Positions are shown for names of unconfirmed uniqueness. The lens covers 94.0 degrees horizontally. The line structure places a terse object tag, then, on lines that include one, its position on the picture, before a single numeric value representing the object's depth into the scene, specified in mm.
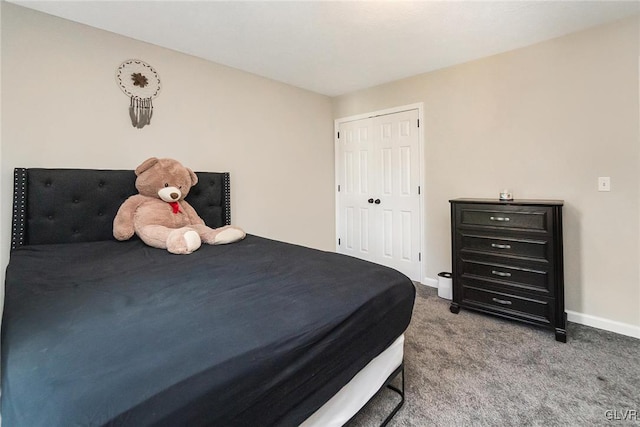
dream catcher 2377
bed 661
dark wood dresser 2164
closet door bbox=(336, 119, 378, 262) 3783
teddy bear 2049
